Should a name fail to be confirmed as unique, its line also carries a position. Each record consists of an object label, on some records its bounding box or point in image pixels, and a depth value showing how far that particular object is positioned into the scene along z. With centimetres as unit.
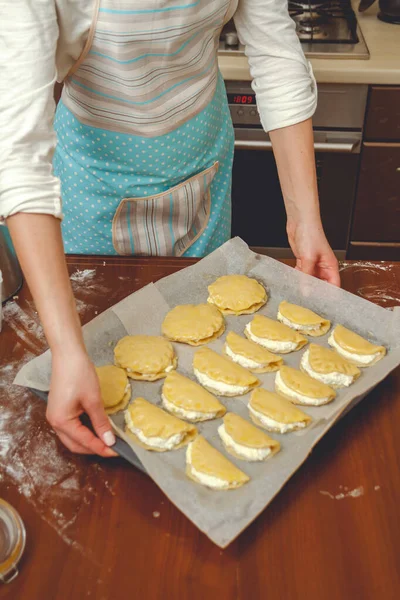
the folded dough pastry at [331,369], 108
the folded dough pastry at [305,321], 119
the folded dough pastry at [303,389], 103
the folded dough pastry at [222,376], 107
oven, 206
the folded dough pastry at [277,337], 116
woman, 88
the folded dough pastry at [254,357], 112
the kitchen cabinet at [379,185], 206
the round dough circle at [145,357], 109
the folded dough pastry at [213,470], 87
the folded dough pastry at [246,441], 93
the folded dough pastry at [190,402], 101
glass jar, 77
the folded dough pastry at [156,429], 95
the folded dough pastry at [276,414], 98
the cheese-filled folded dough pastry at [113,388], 102
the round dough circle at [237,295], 124
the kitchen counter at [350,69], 197
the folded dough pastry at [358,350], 111
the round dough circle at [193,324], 118
